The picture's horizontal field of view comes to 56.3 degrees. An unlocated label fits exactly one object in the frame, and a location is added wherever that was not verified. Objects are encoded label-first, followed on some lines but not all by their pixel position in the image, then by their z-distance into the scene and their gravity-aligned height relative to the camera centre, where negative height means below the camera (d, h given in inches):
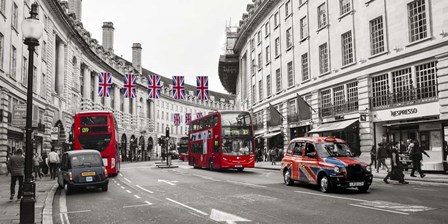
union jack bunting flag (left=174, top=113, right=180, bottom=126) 2324.1 +159.5
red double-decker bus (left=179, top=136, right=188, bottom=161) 2262.4 +1.2
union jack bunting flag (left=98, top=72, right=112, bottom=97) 1480.1 +230.5
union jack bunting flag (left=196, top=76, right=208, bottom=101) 1278.3 +185.1
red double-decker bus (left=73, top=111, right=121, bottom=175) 899.4 +31.7
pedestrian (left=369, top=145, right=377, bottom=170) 932.6 -15.3
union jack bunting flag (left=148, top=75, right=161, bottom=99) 1331.9 +196.3
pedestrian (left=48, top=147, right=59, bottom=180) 882.1 -23.8
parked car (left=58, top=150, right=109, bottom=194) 598.2 -32.4
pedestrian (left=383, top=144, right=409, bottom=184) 640.4 -35.6
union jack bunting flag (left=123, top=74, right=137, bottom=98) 1453.0 +218.2
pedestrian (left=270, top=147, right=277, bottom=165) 1379.2 -26.8
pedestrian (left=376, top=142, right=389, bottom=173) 834.8 -15.8
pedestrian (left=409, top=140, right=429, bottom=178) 727.7 -17.9
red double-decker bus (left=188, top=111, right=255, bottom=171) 1004.6 +19.9
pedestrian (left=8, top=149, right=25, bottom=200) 504.1 -21.8
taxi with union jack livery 511.8 -24.4
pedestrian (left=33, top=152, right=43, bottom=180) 844.2 -26.2
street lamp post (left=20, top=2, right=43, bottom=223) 324.2 +16.7
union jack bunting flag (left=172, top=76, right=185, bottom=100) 1277.1 +189.0
